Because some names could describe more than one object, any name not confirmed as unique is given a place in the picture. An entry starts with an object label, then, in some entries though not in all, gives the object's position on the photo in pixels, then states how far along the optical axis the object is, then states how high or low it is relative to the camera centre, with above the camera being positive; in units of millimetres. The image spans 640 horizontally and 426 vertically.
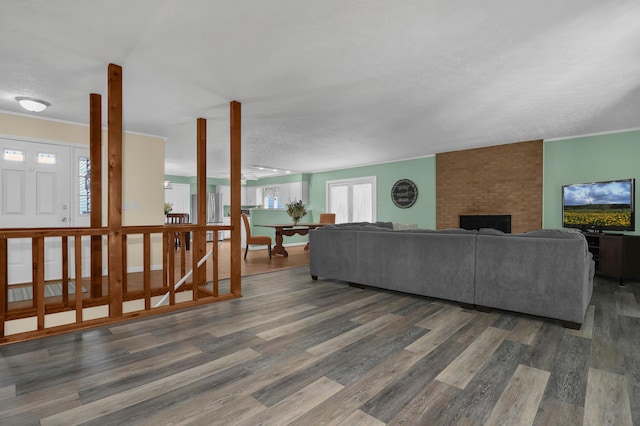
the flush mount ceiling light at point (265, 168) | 9032 +1282
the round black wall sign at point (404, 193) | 7953 +461
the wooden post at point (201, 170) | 4465 +585
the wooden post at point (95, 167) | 3619 +502
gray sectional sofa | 2770 -580
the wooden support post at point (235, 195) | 3840 +198
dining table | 7251 -498
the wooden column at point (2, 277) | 2467 -543
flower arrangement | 7769 -27
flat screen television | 4977 +95
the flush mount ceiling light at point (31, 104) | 3730 +1280
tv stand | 4414 -643
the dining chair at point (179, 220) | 8811 -271
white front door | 4395 +222
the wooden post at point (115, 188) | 2980 +219
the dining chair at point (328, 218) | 8812 -200
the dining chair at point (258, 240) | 7070 -656
